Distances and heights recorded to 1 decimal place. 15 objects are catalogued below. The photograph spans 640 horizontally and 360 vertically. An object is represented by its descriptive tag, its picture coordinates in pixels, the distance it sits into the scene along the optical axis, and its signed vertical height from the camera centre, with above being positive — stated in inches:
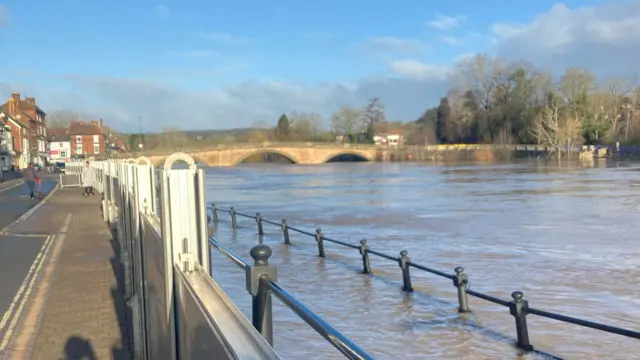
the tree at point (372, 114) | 5516.7 +371.2
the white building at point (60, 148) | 4842.5 +135.0
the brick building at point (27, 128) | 3516.7 +239.5
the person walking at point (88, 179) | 1067.3 -26.5
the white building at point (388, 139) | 5285.4 +147.0
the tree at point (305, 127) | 5035.4 +256.3
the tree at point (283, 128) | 5014.8 +251.6
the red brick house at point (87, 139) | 4884.4 +199.3
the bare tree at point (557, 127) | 3422.7 +126.1
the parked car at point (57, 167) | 3161.9 -12.0
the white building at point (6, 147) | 2854.8 +95.8
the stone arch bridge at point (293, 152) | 3841.0 +39.0
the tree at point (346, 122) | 5383.9 +299.6
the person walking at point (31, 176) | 1063.6 -18.3
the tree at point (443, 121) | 4377.5 +231.6
